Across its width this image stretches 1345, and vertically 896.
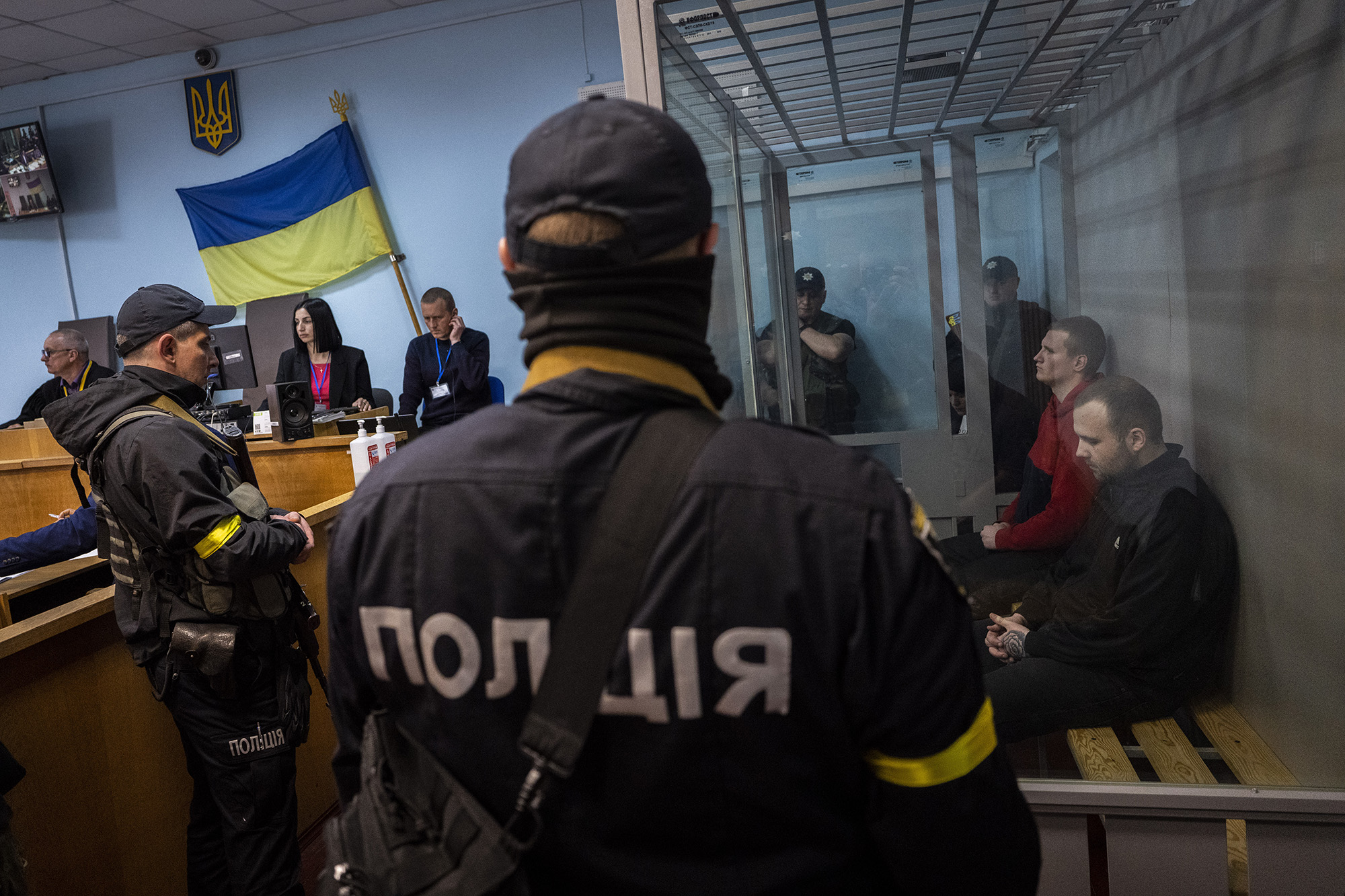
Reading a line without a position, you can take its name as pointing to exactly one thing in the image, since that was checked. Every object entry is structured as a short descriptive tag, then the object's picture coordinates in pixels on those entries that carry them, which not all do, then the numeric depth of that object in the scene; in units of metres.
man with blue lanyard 4.98
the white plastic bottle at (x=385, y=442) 3.38
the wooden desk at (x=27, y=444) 4.32
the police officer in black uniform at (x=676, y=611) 0.70
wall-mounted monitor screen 6.56
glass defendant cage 1.60
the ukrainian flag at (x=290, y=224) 5.98
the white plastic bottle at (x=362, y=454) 3.30
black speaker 3.46
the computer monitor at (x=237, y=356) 6.37
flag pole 5.95
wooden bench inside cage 1.63
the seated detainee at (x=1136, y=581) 1.71
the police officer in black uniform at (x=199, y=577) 1.86
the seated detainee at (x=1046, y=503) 1.72
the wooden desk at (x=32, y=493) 3.81
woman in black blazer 5.10
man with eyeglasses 4.61
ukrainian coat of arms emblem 6.26
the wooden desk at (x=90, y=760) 1.80
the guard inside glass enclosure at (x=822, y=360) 1.93
